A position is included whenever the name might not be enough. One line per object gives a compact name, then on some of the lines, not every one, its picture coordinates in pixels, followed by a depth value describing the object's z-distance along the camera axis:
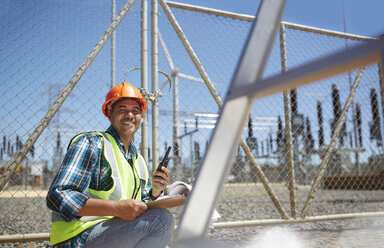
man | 1.47
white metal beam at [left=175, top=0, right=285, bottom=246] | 0.71
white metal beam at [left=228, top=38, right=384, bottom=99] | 0.51
